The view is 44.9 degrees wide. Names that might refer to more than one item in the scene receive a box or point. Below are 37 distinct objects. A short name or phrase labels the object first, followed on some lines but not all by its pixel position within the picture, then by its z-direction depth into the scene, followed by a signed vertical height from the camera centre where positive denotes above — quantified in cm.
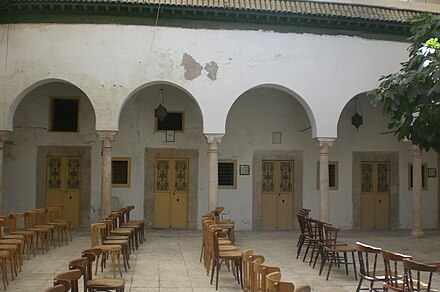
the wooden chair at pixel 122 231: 1001 -92
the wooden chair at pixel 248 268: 599 -99
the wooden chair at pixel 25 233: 970 -92
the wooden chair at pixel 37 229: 1048 -92
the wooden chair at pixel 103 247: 823 -100
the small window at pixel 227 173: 1529 +30
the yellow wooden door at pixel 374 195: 1589 -32
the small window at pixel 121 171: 1495 +34
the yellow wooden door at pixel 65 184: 1475 -4
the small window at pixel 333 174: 1574 +30
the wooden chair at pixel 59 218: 1237 -87
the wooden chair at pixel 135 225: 1145 -92
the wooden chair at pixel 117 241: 898 -99
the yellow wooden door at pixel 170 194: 1499 -30
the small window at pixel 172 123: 1519 +172
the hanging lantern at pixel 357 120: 1558 +188
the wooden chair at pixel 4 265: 753 -117
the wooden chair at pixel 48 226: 1104 -90
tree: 899 +160
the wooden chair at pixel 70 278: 487 -90
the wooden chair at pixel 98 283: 609 -117
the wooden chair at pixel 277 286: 464 -89
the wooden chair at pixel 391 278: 634 -116
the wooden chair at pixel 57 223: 1172 -89
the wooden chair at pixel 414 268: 585 -98
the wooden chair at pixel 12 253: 791 -107
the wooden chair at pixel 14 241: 849 -95
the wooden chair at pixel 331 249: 885 -108
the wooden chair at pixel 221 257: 790 -109
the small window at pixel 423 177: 1614 +23
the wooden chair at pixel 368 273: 700 -122
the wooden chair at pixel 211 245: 843 -101
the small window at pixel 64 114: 1495 +192
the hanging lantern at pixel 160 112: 1453 +194
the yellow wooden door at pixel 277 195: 1539 -32
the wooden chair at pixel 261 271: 523 -87
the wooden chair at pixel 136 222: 1238 -90
